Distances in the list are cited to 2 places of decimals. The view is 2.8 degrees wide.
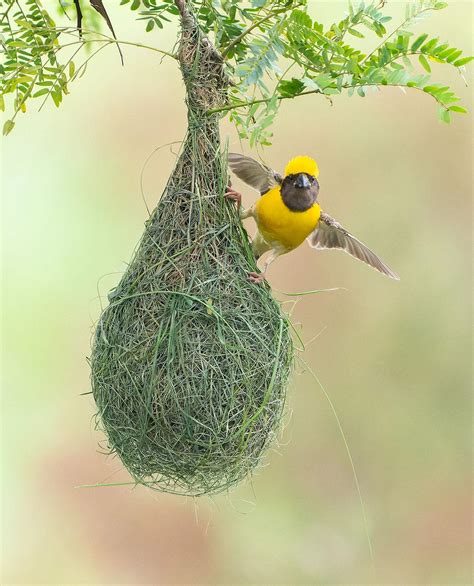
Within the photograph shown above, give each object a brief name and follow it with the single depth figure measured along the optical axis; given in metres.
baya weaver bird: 6.25
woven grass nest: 6.21
